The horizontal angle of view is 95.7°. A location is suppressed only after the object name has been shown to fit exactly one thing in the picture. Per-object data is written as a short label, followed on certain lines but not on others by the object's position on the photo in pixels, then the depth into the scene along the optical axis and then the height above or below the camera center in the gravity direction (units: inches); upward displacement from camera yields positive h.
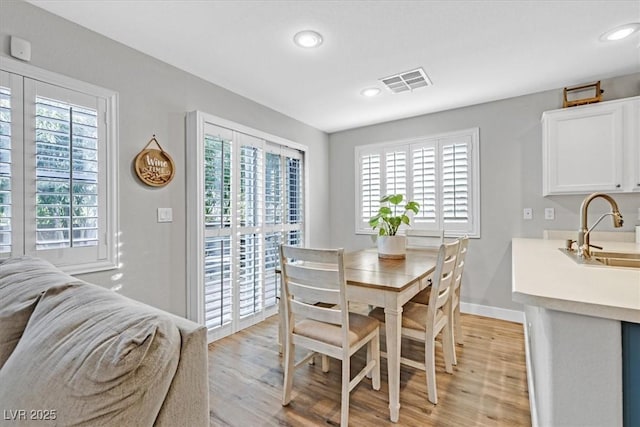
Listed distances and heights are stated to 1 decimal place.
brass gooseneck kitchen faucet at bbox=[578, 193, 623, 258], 65.1 -2.8
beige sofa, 24.3 -14.3
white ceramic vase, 99.2 -11.5
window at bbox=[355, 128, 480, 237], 134.3 +18.1
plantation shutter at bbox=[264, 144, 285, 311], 131.6 -1.0
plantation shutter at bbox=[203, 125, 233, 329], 105.7 -5.1
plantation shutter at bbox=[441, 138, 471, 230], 135.2 +14.5
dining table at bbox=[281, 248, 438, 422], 65.2 -18.6
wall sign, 88.7 +15.4
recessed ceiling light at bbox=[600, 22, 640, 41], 77.9 +50.3
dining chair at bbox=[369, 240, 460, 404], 71.8 -28.6
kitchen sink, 61.7 -11.1
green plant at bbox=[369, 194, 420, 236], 98.7 -2.3
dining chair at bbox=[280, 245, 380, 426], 62.6 -26.6
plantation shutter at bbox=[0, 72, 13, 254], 64.7 +10.9
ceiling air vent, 105.3 +50.7
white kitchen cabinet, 96.2 +22.8
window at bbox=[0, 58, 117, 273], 65.9 +11.4
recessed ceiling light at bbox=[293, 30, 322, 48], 81.2 +50.6
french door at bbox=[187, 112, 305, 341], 101.4 -2.6
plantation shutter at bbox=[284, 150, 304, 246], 147.4 +8.5
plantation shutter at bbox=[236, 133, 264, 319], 118.7 -4.2
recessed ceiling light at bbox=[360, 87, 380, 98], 118.1 +50.8
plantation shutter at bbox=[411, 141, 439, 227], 143.1 +15.7
